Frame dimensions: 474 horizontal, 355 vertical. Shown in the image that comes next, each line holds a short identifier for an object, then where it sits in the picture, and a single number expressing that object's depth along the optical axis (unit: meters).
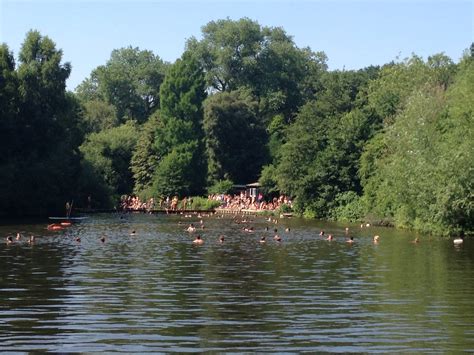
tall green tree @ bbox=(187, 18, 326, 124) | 128.38
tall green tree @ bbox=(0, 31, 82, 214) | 80.25
